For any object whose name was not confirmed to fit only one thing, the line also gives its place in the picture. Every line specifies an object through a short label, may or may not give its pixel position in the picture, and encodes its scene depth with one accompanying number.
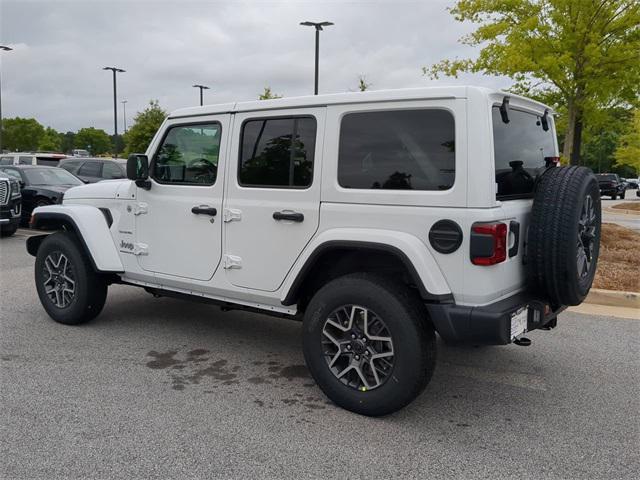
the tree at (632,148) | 32.45
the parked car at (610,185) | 34.59
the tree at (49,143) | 78.69
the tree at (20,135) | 74.62
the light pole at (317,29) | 20.17
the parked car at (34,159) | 18.33
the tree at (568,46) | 9.21
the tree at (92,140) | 88.38
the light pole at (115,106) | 32.94
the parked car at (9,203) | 10.93
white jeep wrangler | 3.17
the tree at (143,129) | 32.16
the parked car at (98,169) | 15.79
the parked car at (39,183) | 12.28
